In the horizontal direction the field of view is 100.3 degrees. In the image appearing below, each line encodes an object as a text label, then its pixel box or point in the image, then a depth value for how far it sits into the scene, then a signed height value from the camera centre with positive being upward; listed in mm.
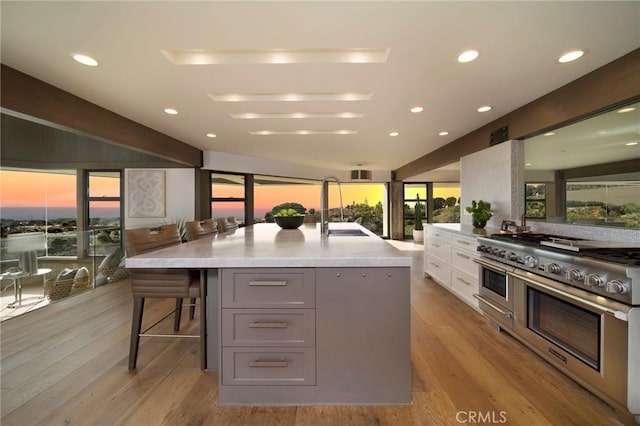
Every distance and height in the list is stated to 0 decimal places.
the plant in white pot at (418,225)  8582 -474
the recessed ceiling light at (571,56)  1919 +1136
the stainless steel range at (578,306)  1400 -634
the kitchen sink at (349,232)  2453 -214
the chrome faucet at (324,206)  2389 +45
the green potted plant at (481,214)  3361 -48
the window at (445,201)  9073 +322
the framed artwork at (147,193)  5559 +384
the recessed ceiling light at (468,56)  1932 +1147
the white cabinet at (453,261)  3000 -667
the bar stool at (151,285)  1907 -528
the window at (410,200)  9125 +362
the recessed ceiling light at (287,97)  2775 +1208
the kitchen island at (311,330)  1522 -690
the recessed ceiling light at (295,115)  3283 +1206
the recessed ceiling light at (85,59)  1951 +1147
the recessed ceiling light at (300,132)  4082 +1223
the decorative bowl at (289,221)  2859 -108
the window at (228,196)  5945 +357
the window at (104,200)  5562 +243
